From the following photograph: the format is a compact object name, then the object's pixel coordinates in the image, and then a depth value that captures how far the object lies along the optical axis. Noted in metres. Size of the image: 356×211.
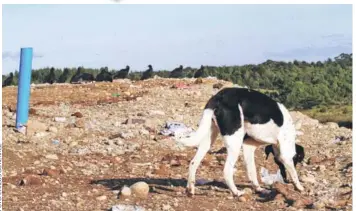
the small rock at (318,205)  6.50
